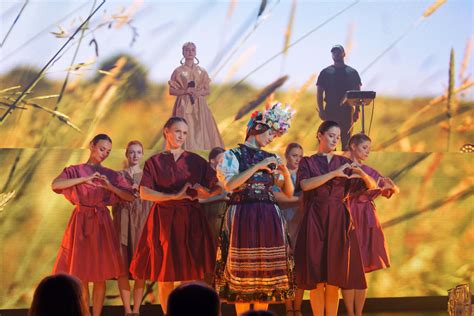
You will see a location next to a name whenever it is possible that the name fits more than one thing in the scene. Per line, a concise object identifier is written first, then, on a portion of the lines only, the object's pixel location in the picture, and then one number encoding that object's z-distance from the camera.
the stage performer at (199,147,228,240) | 11.34
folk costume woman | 9.51
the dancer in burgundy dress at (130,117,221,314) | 10.40
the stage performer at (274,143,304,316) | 11.81
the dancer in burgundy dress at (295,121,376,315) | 10.30
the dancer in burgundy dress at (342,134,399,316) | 11.62
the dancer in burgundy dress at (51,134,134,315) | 10.97
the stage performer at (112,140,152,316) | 11.52
